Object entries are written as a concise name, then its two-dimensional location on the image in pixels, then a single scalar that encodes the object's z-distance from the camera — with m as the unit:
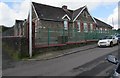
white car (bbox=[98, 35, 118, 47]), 9.00
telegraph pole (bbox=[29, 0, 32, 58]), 6.28
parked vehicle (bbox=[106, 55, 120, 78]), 1.44
